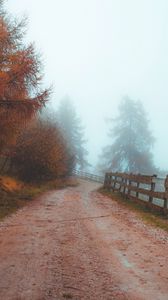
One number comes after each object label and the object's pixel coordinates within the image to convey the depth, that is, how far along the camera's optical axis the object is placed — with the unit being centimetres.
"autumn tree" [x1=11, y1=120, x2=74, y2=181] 2114
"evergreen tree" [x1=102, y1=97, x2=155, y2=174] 3956
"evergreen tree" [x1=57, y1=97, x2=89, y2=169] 4909
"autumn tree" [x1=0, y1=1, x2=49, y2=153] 1102
